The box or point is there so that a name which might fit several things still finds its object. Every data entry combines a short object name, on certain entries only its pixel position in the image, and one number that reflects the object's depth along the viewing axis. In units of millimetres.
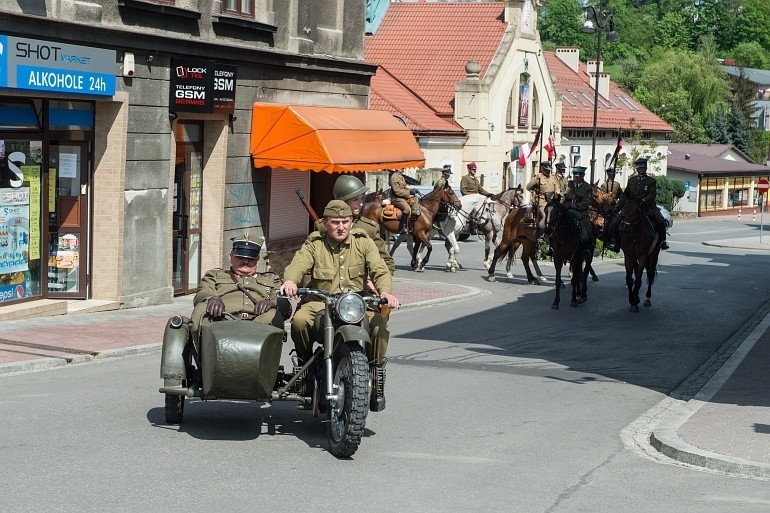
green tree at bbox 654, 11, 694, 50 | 159500
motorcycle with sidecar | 9352
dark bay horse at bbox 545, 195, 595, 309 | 23703
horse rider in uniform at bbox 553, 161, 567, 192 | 27688
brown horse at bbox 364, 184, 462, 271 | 29172
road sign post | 61809
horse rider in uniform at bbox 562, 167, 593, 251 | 23955
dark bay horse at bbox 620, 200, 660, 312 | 23312
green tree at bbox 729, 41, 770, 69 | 166125
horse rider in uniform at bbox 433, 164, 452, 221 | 29797
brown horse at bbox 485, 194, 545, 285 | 26844
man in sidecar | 10406
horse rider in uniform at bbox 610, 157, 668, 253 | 23250
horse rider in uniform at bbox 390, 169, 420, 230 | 28469
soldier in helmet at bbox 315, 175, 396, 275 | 11305
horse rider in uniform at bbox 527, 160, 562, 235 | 26641
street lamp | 48062
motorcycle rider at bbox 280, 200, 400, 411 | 10086
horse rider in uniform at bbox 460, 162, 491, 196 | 31734
